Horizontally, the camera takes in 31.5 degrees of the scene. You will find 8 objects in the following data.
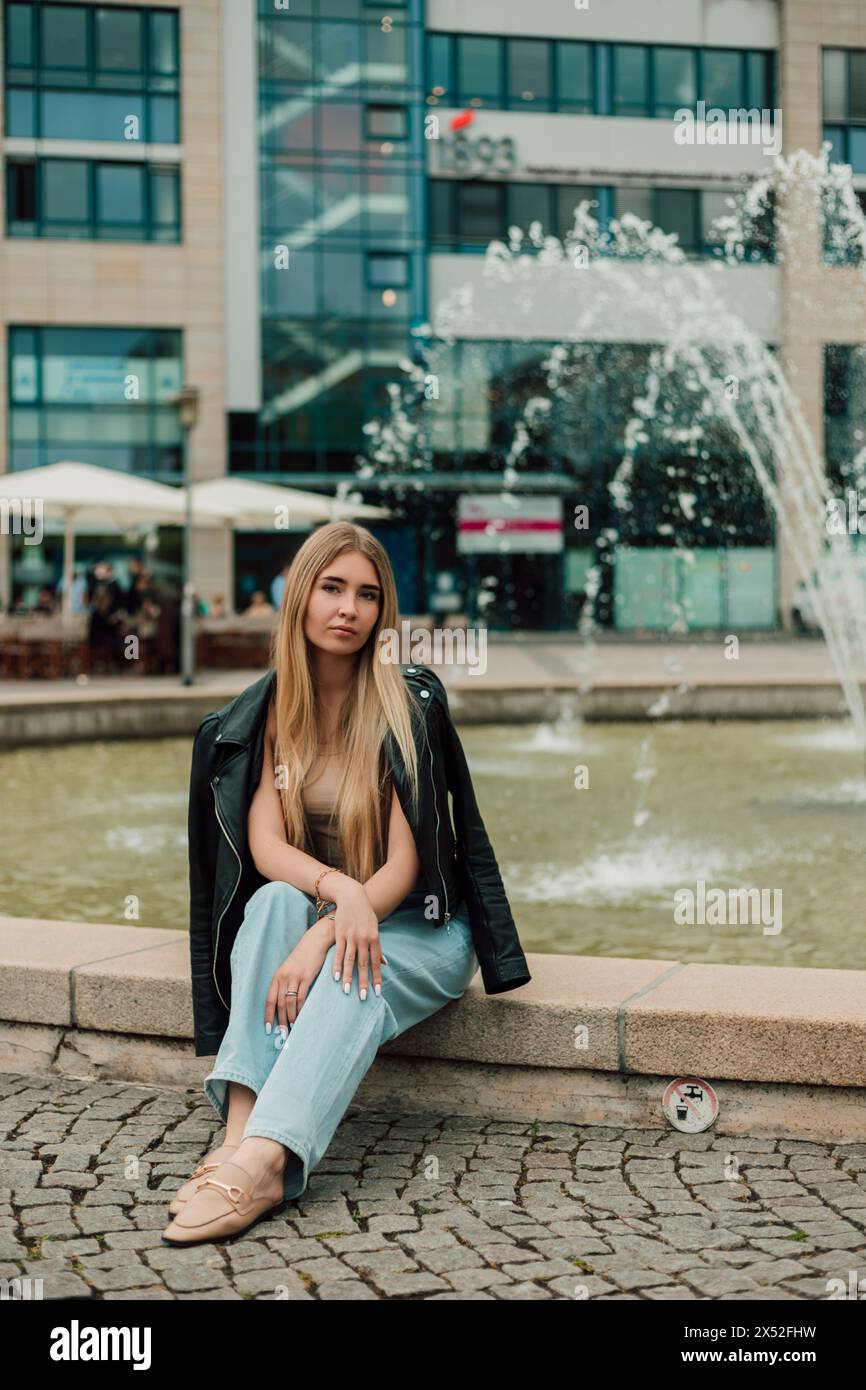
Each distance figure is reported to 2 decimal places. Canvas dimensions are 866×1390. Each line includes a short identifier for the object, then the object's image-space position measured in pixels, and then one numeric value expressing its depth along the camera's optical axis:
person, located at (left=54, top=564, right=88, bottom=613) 27.66
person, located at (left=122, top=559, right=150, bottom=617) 20.31
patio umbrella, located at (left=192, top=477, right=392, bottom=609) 21.94
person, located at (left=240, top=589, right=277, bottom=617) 23.48
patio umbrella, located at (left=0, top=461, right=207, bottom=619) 19.09
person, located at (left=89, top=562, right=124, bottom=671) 19.56
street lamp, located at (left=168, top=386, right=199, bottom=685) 17.73
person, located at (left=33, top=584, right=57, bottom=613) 29.45
